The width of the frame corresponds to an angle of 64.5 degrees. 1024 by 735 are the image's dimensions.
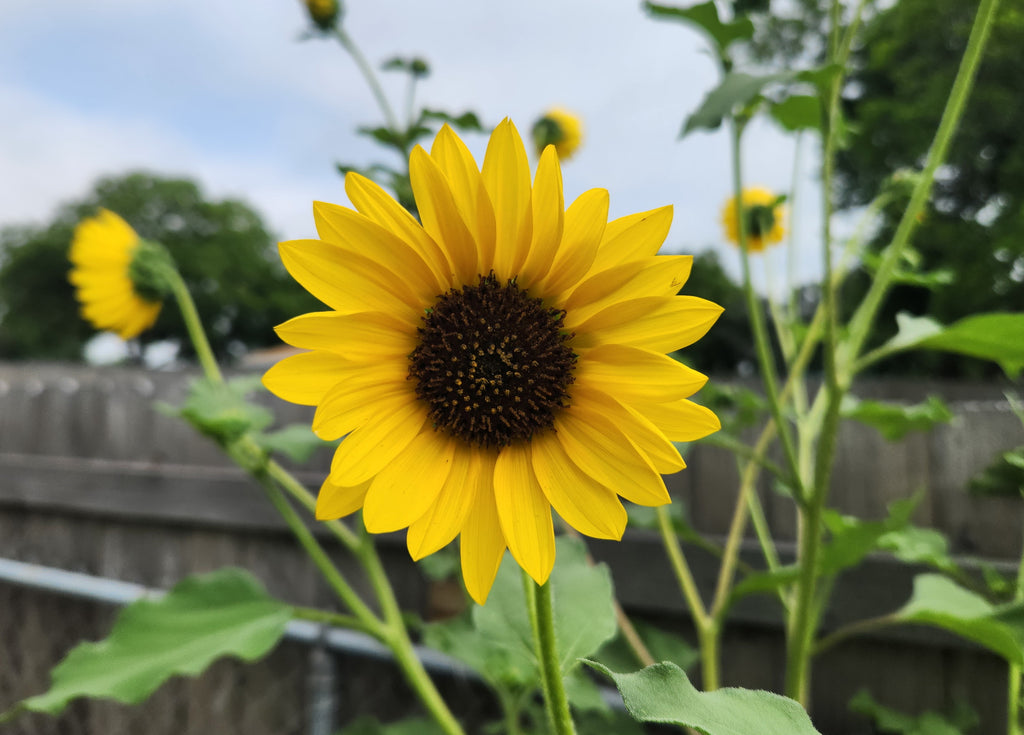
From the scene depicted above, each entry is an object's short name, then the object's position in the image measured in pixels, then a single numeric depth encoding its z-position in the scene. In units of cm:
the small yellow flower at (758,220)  37
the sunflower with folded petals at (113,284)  43
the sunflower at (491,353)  17
